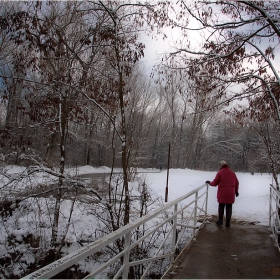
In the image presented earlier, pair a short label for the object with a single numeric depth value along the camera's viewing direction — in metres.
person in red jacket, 6.63
